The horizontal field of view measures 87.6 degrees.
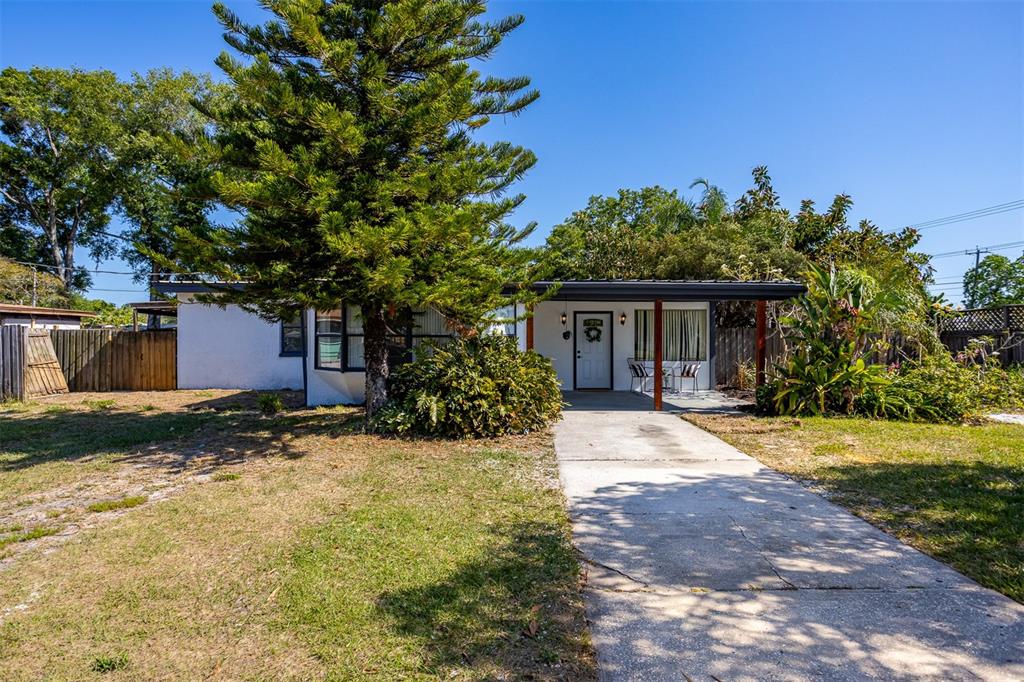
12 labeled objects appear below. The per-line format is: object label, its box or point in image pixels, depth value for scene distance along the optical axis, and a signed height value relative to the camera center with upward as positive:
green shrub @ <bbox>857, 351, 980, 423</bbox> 8.39 -0.82
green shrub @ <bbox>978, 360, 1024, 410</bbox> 9.07 -0.76
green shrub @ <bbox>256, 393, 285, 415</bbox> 9.70 -1.05
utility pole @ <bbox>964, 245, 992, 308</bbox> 36.84 +6.30
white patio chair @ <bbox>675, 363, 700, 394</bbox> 12.19 -0.58
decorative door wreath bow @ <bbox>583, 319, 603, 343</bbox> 13.10 +0.39
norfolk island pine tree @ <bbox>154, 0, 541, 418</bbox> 6.00 +2.32
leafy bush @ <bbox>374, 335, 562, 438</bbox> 7.31 -0.68
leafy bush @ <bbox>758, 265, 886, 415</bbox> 8.76 -0.19
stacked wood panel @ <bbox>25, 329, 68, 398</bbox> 12.23 -0.51
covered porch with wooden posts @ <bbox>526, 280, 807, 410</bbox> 9.34 +0.97
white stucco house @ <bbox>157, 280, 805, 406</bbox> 12.90 +0.07
